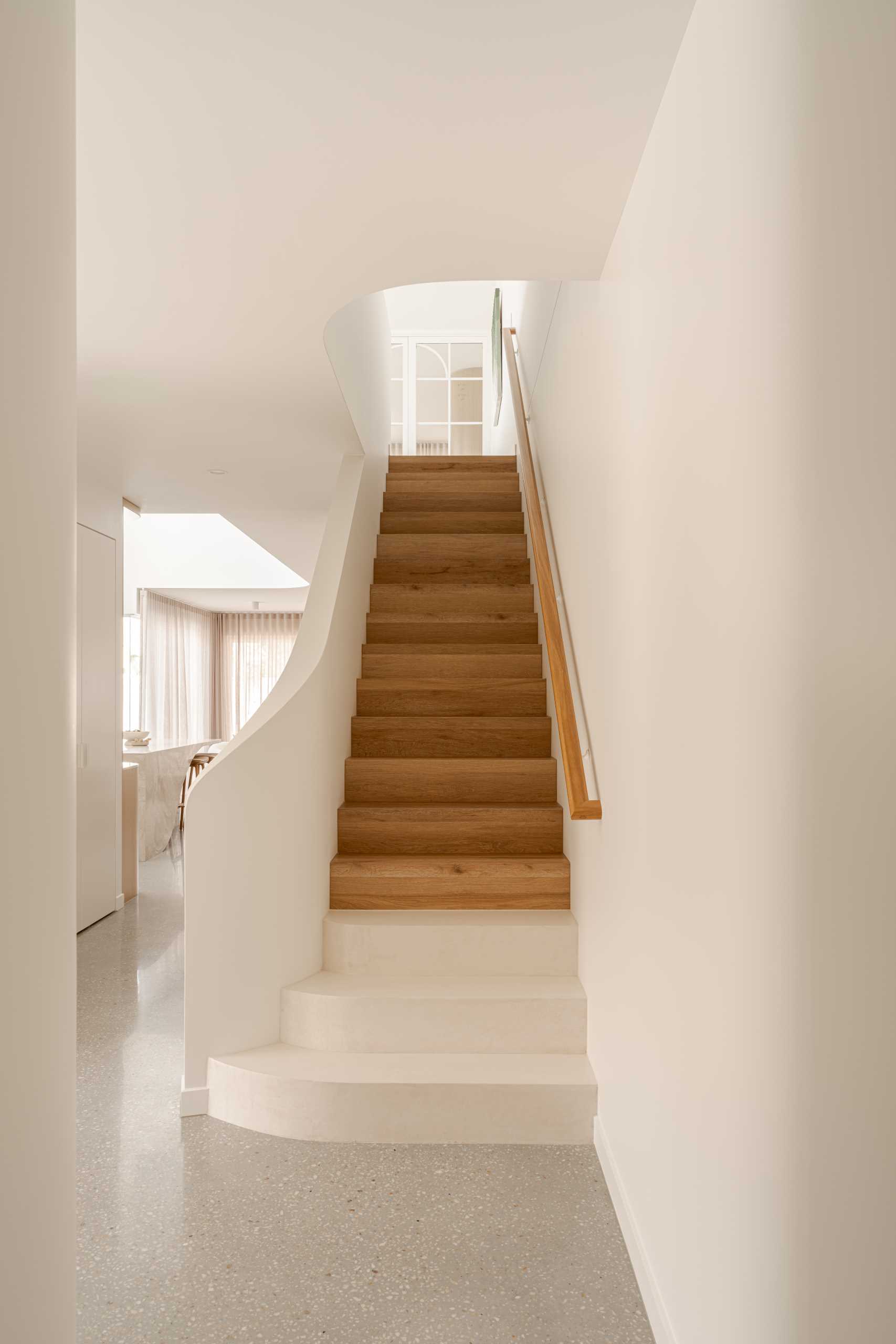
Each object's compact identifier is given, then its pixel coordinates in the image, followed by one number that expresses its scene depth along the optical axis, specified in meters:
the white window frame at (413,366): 7.93
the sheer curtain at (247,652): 13.74
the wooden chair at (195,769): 8.77
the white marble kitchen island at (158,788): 7.61
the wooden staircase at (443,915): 2.62
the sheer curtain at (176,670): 11.02
